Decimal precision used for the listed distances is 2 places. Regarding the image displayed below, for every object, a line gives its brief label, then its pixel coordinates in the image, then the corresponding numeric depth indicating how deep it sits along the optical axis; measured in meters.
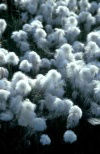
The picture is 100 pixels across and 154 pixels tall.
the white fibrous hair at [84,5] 7.73
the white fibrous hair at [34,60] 5.54
